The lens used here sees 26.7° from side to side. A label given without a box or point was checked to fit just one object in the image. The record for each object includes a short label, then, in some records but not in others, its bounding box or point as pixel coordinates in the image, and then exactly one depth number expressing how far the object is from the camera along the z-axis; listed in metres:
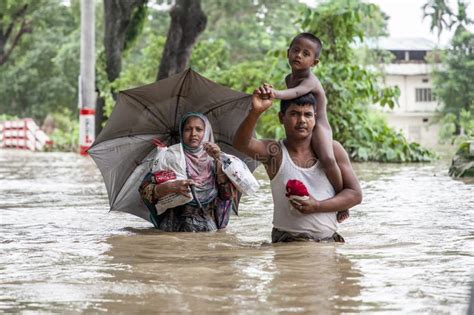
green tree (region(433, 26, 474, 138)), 43.22
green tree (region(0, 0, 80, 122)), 53.78
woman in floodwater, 7.58
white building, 66.19
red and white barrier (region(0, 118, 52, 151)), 34.50
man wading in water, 6.42
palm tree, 34.09
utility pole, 24.53
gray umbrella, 8.00
